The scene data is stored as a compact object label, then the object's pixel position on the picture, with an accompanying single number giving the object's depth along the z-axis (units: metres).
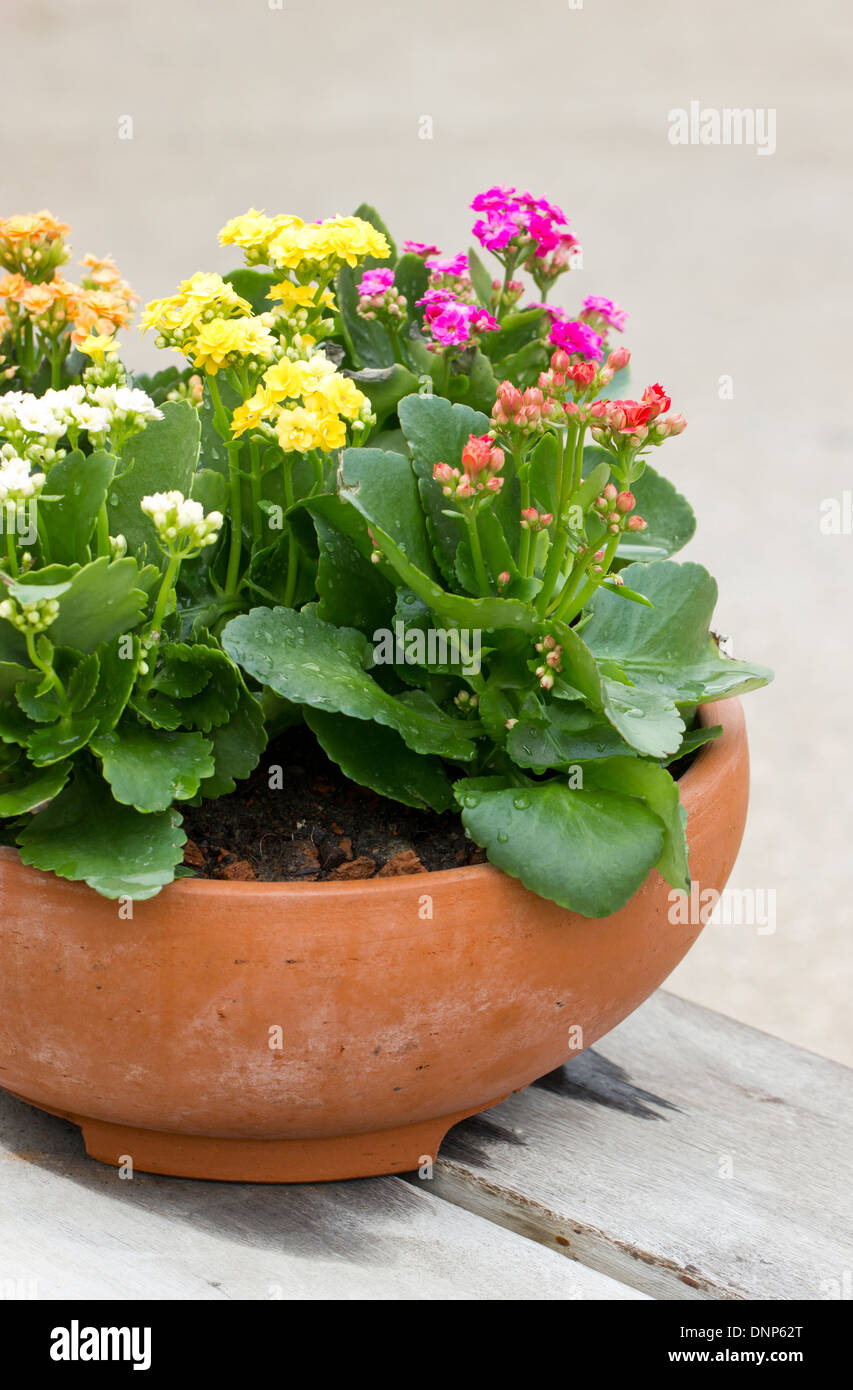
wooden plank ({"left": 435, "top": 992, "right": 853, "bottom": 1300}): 1.23
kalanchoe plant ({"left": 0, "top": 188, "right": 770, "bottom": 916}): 1.21
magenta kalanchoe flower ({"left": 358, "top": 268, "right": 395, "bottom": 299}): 1.32
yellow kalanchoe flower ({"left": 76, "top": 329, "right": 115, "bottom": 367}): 1.26
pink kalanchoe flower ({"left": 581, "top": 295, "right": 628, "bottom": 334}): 1.35
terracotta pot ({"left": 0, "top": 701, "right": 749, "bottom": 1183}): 1.19
